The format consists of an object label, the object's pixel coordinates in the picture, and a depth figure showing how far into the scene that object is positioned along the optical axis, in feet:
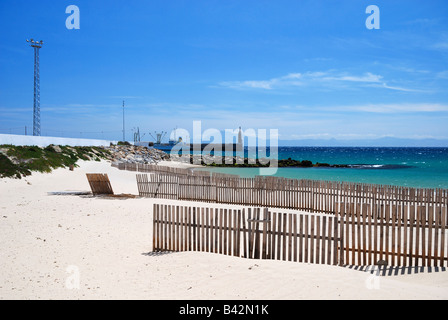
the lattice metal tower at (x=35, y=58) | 129.66
